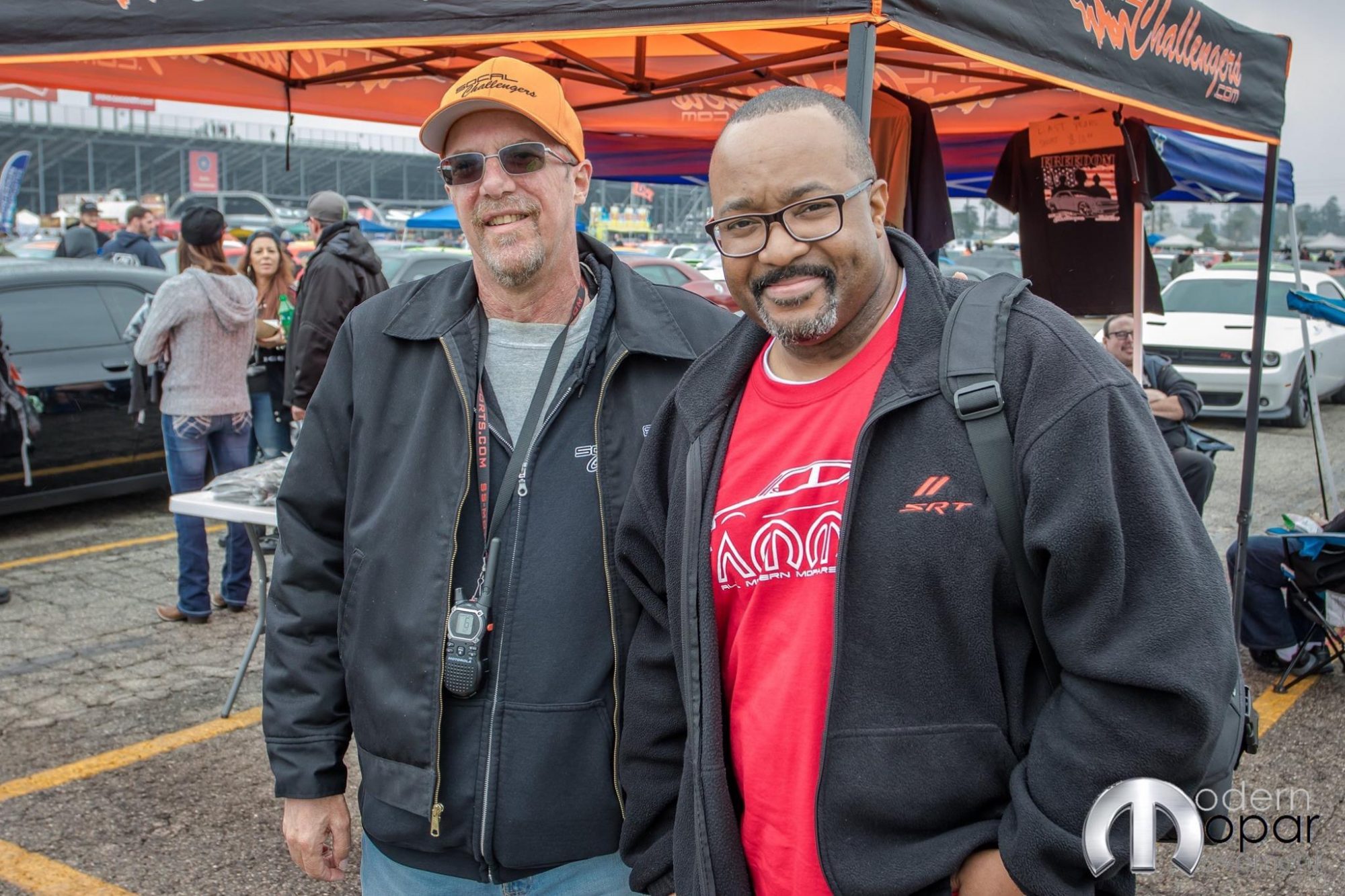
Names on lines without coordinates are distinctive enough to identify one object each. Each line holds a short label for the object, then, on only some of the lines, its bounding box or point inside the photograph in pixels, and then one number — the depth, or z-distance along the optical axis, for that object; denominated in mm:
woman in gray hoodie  5715
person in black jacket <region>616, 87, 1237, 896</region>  1417
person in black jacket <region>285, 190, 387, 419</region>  6367
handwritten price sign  5422
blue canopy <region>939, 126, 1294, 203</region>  5922
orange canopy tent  2670
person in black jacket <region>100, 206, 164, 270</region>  11852
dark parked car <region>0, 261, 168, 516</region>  7156
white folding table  4203
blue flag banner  16047
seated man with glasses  6027
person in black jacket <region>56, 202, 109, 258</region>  13031
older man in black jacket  1948
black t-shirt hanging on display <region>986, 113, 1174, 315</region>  5551
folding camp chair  4914
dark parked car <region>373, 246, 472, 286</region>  12242
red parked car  14016
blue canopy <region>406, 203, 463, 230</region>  27094
